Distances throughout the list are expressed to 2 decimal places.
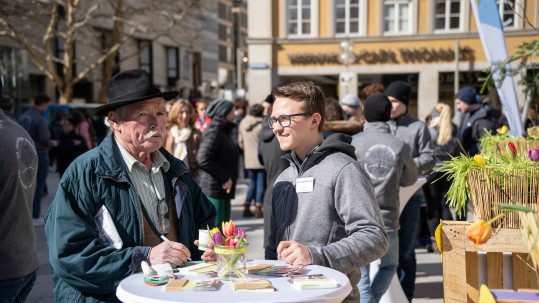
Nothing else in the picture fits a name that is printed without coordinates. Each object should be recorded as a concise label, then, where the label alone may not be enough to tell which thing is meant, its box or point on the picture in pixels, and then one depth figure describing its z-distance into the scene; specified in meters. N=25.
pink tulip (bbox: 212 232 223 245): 2.74
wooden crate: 2.89
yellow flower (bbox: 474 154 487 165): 2.93
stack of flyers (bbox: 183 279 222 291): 2.50
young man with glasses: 2.87
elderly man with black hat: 2.85
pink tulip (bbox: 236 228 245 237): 2.78
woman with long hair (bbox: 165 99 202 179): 7.58
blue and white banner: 5.22
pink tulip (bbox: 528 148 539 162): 2.87
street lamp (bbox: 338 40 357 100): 17.69
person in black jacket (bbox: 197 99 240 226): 6.95
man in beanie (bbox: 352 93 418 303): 5.03
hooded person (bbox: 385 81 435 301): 5.88
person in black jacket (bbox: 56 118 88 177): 10.44
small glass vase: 2.70
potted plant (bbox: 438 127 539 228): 2.83
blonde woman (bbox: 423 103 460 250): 8.14
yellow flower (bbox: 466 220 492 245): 2.04
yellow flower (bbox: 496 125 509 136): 3.85
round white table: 2.36
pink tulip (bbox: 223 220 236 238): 2.75
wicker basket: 2.82
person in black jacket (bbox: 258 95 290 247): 5.21
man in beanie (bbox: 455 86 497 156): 8.12
